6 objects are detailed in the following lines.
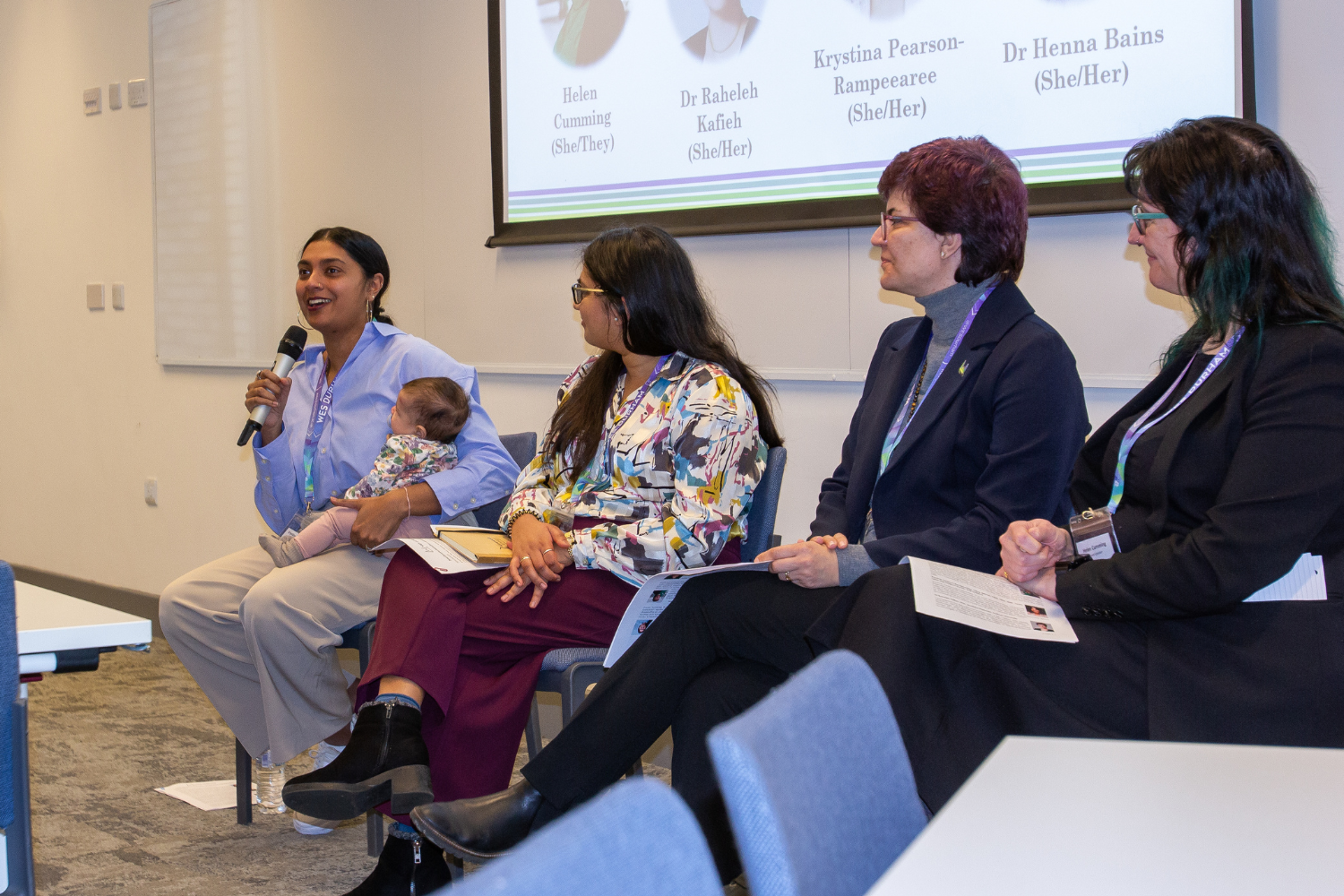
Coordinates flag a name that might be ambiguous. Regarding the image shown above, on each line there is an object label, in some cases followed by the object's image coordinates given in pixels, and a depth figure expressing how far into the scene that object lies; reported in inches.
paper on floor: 113.6
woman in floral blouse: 86.6
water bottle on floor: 111.4
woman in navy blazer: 76.2
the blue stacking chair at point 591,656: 89.4
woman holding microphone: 100.6
